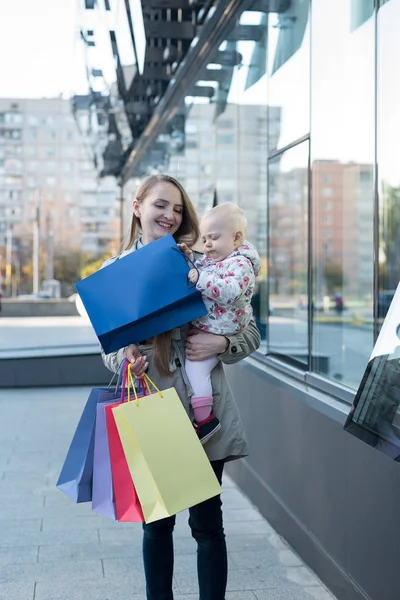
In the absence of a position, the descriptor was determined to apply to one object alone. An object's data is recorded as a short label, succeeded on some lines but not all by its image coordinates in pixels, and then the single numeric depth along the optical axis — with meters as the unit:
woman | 2.88
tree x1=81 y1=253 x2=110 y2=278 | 49.19
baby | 2.78
